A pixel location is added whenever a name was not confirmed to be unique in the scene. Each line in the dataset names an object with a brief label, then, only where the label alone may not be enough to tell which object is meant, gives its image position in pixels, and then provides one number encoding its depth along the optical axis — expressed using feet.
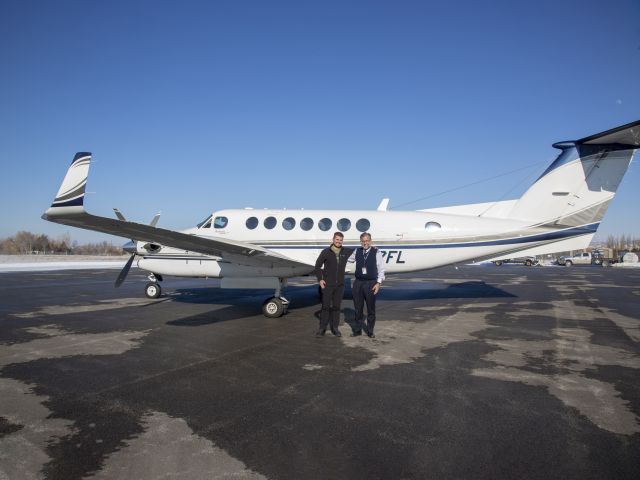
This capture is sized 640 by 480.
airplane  36.24
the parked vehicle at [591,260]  184.44
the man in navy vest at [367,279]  26.43
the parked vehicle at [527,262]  183.93
